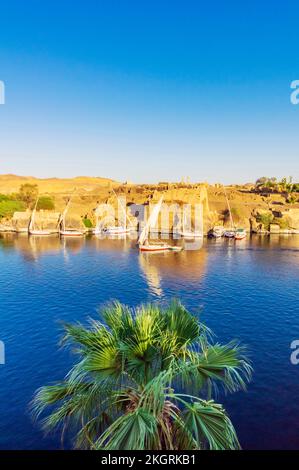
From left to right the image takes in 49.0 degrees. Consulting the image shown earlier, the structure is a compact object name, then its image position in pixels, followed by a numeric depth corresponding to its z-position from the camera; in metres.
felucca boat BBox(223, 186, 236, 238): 124.07
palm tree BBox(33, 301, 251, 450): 8.67
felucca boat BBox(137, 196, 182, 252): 84.50
